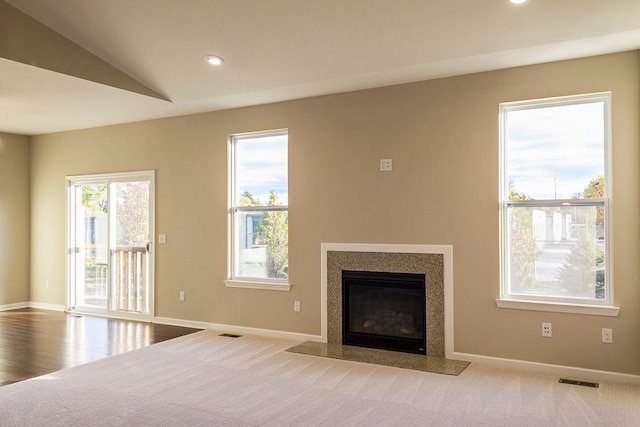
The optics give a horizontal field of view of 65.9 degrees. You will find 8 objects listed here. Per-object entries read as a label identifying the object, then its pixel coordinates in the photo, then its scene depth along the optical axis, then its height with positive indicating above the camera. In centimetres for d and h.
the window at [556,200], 419 +17
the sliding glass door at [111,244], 668 -35
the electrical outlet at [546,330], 426 -95
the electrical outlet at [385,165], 500 +56
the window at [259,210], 571 +11
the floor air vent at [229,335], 566 -134
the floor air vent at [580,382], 392 -131
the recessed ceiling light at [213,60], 462 +151
